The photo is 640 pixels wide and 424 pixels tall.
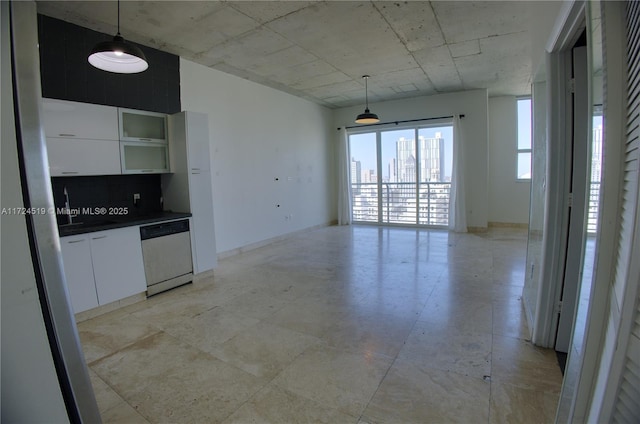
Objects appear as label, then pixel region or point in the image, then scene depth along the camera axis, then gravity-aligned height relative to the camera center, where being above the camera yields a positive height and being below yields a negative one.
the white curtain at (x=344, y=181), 7.96 +0.07
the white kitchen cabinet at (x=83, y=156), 3.00 +0.34
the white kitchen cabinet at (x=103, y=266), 2.90 -0.75
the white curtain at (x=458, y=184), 6.70 -0.06
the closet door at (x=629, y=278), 0.81 -0.27
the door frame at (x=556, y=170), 2.09 +0.06
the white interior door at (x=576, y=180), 2.04 -0.01
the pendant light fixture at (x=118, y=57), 2.29 +1.03
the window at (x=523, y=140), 6.95 +0.87
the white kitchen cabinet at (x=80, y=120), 2.95 +0.69
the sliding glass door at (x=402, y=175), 7.17 +0.18
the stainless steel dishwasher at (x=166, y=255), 3.52 -0.78
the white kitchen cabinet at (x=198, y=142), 3.93 +0.57
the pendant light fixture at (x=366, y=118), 5.53 +1.16
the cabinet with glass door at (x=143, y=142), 3.60 +0.55
